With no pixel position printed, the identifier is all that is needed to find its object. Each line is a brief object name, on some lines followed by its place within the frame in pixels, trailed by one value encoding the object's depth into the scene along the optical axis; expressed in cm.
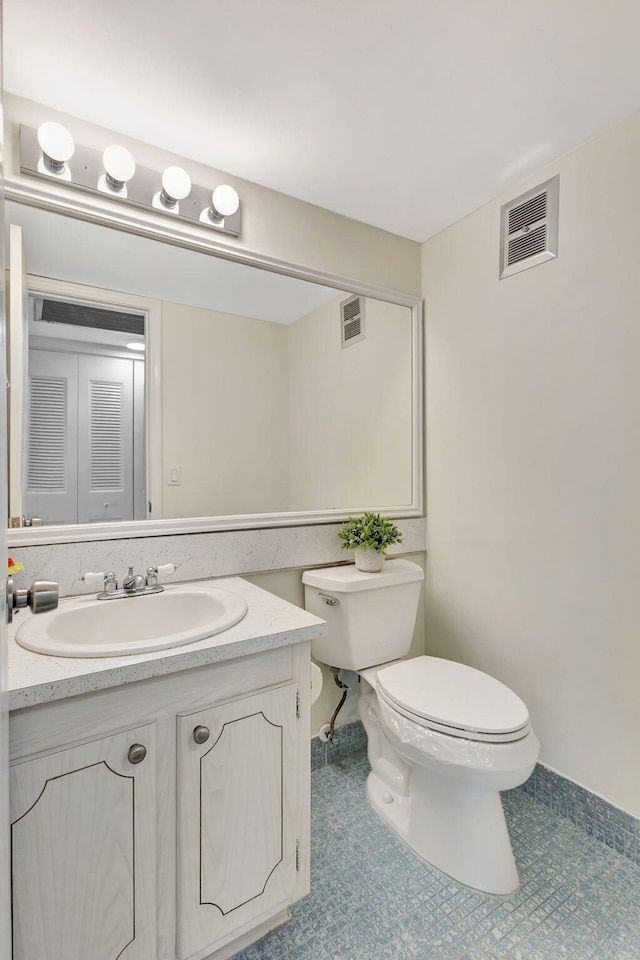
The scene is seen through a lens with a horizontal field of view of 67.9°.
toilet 128
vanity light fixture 128
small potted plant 176
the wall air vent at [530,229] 161
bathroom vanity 87
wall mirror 134
